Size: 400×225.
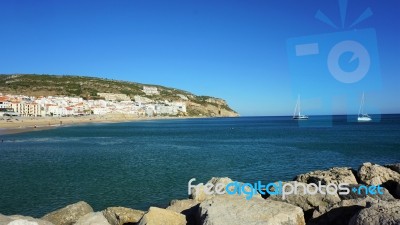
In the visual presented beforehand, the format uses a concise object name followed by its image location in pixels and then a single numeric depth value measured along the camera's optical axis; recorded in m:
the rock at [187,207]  12.09
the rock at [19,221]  9.60
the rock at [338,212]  10.40
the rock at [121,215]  12.96
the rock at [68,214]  12.87
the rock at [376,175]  15.73
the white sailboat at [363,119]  161.62
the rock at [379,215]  7.74
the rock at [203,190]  13.94
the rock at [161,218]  10.30
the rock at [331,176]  15.77
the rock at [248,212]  9.48
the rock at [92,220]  10.88
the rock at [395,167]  17.13
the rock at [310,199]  12.39
